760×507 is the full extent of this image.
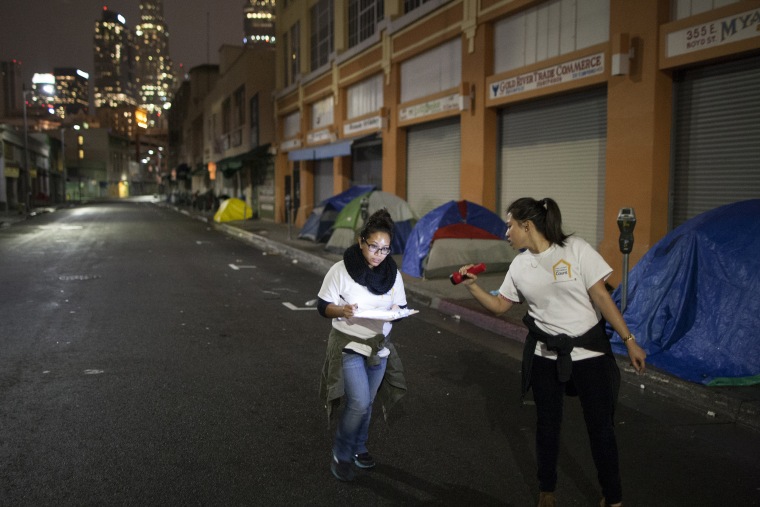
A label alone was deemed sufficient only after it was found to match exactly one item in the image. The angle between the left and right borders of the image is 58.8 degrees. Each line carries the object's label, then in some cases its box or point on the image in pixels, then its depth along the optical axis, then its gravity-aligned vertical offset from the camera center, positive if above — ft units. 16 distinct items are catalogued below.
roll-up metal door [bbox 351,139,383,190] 76.37 +4.07
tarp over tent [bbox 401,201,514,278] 43.57 -2.94
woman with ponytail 12.11 -2.54
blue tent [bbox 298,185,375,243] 68.44 -1.68
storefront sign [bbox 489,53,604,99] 40.60 +7.99
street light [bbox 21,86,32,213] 145.69 +2.00
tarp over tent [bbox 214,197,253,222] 118.52 -2.80
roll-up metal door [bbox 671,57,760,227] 32.24 +3.03
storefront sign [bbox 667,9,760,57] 30.50 +7.90
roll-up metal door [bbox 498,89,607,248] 42.29 +2.88
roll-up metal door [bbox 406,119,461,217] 60.34 +3.02
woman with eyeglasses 13.53 -2.72
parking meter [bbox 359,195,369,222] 56.05 -1.01
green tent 57.36 -1.79
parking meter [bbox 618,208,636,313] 23.81 -1.12
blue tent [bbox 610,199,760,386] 20.97 -3.45
